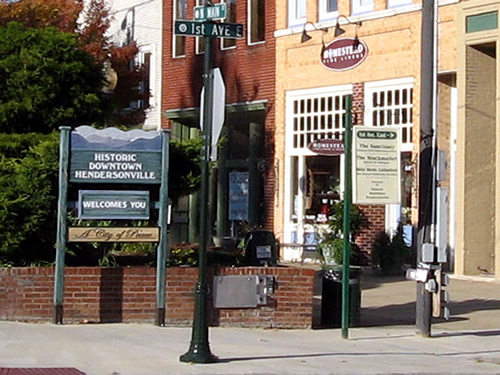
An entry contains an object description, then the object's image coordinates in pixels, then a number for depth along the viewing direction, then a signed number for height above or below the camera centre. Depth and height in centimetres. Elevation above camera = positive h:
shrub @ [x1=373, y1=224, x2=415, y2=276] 2314 -78
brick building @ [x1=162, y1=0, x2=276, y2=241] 2764 +334
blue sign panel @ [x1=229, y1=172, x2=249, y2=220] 2867 +64
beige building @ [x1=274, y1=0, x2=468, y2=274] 2303 +303
